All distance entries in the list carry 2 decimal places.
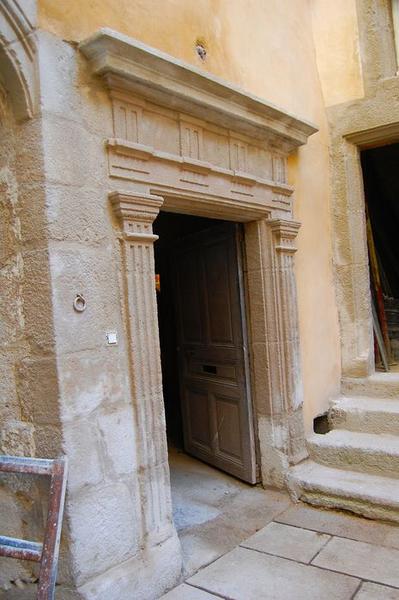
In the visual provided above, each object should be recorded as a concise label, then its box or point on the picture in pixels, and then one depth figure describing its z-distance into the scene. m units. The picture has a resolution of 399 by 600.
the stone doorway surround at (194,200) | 2.40
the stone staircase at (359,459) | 3.08
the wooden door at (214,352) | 3.61
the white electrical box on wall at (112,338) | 2.31
